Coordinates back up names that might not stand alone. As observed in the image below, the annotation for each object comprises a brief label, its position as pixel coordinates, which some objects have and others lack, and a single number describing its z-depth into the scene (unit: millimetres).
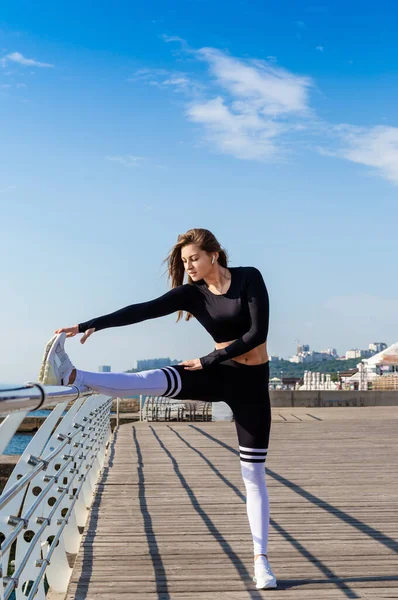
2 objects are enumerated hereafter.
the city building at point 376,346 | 167738
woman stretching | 3816
